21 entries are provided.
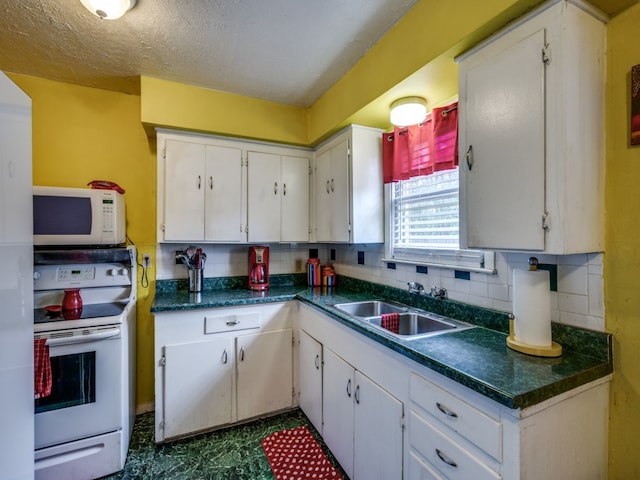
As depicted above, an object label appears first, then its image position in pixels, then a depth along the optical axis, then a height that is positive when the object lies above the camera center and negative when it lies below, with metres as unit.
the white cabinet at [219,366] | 1.99 -0.87
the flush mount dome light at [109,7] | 1.38 +1.06
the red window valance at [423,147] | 1.68 +0.57
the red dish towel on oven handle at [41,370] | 1.41 -0.61
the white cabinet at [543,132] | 1.03 +0.38
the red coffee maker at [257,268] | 2.55 -0.24
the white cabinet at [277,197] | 2.51 +0.35
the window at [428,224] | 1.73 +0.09
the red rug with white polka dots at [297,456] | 1.73 -1.31
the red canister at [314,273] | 2.75 -0.30
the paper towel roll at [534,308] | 1.15 -0.26
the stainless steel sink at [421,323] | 1.61 -0.47
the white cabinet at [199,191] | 2.24 +0.37
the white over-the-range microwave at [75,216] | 1.80 +0.15
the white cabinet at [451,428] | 0.90 -0.66
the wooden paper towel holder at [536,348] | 1.13 -0.41
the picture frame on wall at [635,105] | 1.05 +0.45
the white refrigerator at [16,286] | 0.92 -0.14
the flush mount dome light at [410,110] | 1.74 +0.73
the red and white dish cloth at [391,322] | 1.80 -0.49
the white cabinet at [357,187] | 2.19 +0.38
